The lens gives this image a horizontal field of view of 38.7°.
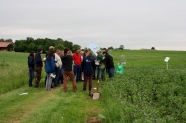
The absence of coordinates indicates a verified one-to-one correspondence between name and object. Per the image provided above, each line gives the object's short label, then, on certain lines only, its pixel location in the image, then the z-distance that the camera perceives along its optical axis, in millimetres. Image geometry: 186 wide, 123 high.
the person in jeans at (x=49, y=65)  12852
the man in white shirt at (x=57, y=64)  13461
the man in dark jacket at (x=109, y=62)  15281
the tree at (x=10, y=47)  77962
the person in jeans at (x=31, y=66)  13889
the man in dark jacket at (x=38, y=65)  13359
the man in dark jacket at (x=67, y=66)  12375
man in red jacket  15211
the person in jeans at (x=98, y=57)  13947
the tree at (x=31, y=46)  64938
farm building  83188
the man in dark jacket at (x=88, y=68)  12227
